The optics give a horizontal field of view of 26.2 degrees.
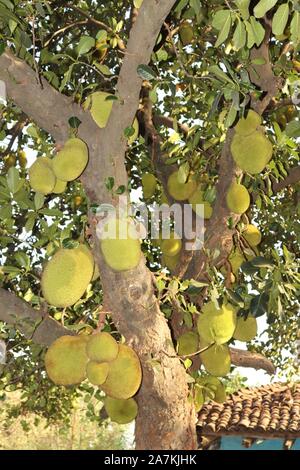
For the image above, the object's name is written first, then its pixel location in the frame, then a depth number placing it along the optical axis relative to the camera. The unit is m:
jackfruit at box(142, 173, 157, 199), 4.10
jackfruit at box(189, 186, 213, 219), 3.52
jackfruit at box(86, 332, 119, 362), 2.41
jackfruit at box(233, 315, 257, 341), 3.16
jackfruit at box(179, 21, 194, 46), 4.23
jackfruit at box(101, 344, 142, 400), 2.48
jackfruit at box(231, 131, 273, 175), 2.85
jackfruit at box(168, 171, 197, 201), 3.66
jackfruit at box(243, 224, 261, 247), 3.46
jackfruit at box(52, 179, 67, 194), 2.65
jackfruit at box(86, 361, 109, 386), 2.45
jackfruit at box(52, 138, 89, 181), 2.39
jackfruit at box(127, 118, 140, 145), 2.48
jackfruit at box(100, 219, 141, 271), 2.34
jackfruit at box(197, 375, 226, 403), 3.07
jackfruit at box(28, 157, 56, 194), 2.58
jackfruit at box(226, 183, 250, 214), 3.02
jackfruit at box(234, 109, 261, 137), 2.87
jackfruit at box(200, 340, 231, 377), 3.09
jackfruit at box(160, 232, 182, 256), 3.65
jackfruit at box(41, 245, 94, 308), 2.45
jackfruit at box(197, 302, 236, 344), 2.81
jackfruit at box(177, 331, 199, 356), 3.21
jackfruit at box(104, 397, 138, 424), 2.83
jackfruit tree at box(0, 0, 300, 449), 2.38
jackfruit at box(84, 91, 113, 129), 2.45
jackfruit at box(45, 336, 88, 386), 2.53
